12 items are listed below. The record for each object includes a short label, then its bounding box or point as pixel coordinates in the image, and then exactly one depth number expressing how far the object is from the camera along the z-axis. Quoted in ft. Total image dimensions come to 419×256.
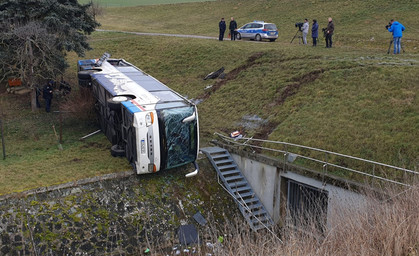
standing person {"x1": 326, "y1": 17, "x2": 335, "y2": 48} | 80.41
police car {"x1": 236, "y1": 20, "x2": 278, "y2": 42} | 103.09
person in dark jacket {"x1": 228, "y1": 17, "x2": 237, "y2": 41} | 101.76
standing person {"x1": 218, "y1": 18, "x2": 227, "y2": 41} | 98.83
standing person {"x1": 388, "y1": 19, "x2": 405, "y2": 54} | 72.02
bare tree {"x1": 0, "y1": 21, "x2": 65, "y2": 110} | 62.13
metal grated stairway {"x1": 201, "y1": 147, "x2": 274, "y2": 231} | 48.24
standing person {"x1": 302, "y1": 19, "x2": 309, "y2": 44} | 89.87
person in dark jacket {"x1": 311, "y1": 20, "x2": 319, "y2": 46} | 84.28
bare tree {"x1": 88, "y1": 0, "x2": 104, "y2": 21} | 153.07
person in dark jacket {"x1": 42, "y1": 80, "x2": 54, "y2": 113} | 67.72
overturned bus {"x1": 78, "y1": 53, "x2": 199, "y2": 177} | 42.80
